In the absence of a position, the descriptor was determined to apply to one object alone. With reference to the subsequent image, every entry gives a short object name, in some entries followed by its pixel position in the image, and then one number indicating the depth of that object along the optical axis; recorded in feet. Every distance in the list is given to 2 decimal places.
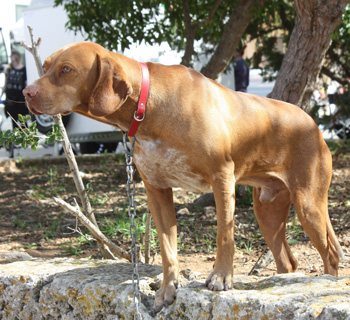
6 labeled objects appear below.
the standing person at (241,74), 50.70
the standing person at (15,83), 49.96
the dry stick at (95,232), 16.47
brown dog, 12.49
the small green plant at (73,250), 22.91
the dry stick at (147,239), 18.08
